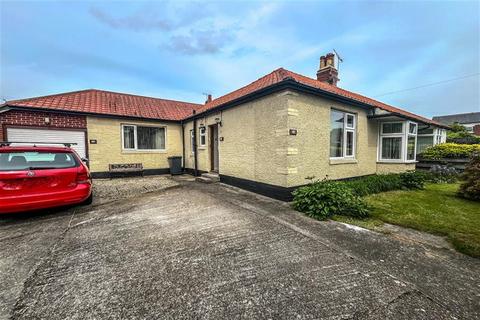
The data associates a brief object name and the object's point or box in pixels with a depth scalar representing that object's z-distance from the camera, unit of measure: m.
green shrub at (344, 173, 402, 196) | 6.27
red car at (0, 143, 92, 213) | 3.65
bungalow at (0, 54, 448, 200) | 5.84
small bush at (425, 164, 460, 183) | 9.20
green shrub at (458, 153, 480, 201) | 5.89
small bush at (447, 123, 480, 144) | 14.88
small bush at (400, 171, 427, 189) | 7.64
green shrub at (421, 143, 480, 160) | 10.61
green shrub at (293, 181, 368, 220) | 4.51
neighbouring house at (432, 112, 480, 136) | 35.37
